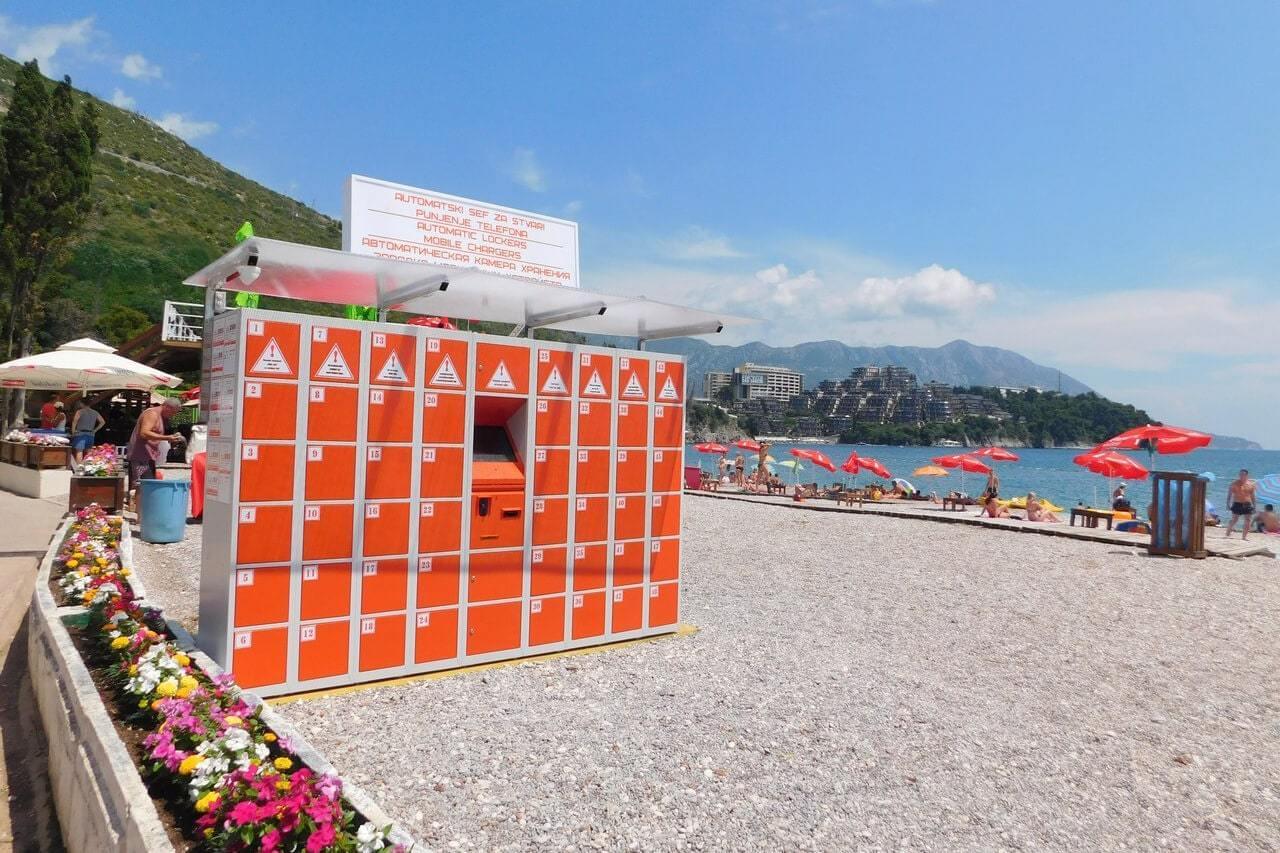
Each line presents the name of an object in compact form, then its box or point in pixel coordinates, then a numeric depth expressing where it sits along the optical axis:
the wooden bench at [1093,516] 19.94
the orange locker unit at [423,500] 5.34
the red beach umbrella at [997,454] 28.61
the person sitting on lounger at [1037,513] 22.28
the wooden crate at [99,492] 11.38
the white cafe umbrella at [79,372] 14.64
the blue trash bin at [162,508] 10.65
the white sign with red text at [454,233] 6.73
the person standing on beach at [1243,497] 18.98
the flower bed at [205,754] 2.73
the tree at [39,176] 24.55
